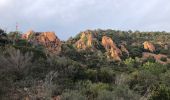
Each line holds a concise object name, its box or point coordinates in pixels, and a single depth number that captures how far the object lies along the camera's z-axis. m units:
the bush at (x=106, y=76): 23.97
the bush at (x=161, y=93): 18.14
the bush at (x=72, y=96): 13.62
